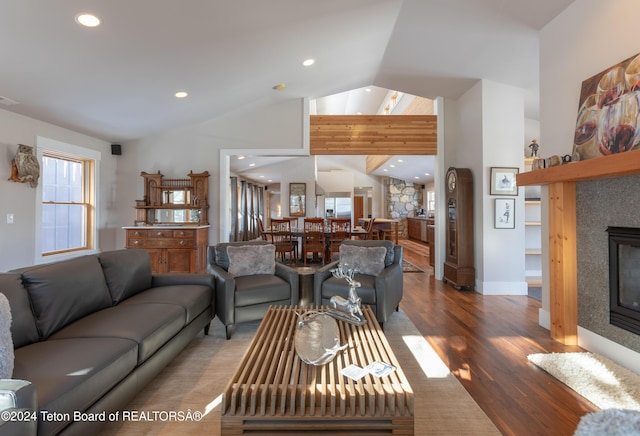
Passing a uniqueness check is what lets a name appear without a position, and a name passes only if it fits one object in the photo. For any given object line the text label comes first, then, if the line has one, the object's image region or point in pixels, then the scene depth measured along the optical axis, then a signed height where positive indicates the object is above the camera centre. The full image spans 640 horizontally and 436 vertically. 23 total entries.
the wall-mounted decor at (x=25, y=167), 3.56 +0.65
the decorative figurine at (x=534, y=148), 5.24 +1.27
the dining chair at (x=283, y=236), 6.25 -0.35
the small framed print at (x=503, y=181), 4.32 +0.57
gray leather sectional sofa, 1.33 -0.67
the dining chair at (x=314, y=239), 6.16 -0.38
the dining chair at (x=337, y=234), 6.26 -0.28
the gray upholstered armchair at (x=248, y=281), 2.83 -0.61
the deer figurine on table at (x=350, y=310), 2.10 -0.64
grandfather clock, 4.51 -0.16
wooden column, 2.74 -0.44
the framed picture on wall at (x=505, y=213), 4.34 +0.11
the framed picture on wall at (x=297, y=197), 9.71 +0.76
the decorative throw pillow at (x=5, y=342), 1.27 -0.53
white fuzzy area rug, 1.89 -1.11
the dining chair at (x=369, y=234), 6.47 -0.29
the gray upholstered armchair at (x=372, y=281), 2.91 -0.62
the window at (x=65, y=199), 4.09 +0.33
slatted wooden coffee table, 1.26 -0.79
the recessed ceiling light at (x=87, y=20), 2.40 +1.64
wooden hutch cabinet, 4.95 -0.04
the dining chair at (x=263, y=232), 6.72 -0.26
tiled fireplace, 2.25 -0.20
